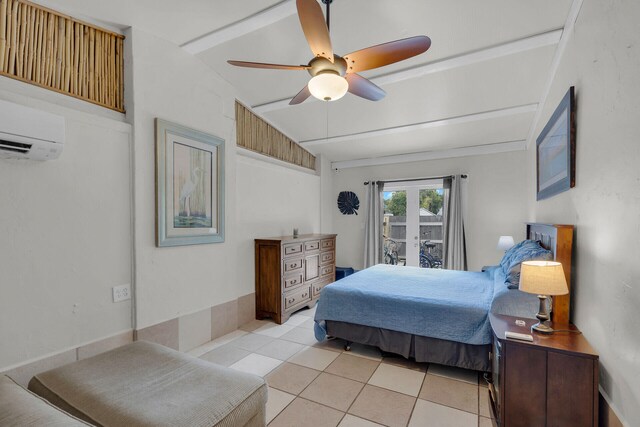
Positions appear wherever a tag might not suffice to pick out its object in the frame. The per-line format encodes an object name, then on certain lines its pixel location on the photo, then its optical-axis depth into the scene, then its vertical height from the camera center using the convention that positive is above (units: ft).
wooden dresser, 12.76 -2.87
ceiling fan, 5.59 +3.22
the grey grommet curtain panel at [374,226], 19.48 -1.04
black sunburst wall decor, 20.25 +0.45
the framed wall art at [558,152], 6.78 +1.57
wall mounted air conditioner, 5.71 +1.52
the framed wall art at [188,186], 9.18 +0.78
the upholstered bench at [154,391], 4.67 -3.12
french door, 18.78 -0.88
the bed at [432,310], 7.58 -2.92
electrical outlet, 8.15 -2.24
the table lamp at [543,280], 5.72 -1.35
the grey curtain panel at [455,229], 17.02 -1.08
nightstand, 5.15 -3.04
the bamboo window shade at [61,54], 6.59 +3.76
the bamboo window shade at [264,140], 13.14 +3.40
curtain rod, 17.21 +1.85
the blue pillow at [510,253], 9.22 -1.42
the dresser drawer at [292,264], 12.99 -2.39
